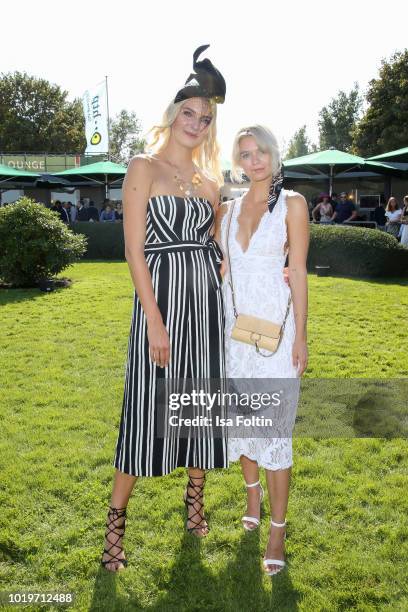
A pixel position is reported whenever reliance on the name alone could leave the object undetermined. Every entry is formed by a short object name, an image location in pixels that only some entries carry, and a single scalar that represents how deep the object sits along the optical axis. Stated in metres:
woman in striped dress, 2.60
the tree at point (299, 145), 108.88
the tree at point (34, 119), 50.56
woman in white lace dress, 2.66
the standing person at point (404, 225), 13.12
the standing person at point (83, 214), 20.34
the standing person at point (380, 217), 17.27
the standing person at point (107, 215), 19.80
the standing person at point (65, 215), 18.67
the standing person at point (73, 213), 21.40
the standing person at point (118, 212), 20.88
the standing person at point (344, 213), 15.71
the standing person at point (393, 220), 14.69
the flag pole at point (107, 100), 27.84
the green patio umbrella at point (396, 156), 14.93
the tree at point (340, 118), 70.38
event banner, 28.41
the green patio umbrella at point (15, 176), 21.41
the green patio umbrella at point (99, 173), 20.47
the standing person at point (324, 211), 15.70
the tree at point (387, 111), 34.09
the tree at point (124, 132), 83.62
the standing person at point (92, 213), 20.33
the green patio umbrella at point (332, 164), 16.47
